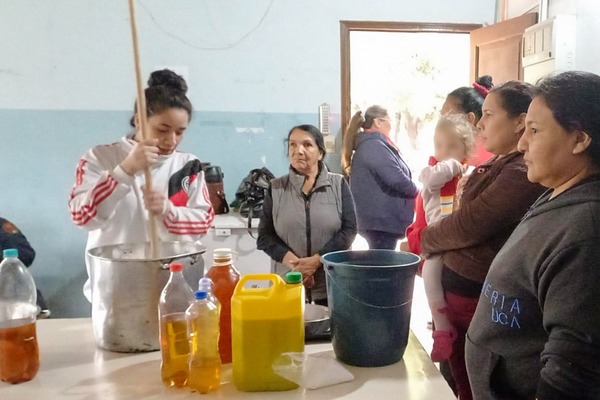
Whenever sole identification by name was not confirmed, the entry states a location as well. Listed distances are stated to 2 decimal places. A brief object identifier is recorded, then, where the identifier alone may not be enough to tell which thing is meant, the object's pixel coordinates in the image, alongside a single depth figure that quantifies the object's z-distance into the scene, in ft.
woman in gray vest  7.00
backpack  10.22
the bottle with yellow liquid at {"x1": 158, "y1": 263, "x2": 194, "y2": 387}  3.61
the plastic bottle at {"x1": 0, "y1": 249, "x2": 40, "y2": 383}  3.62
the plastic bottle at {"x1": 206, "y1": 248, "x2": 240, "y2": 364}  3.92
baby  5.72
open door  10.43
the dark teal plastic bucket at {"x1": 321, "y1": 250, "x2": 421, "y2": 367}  3.77
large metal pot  3.84
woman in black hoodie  3.08
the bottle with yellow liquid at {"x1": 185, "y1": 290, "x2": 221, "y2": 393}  3.52
